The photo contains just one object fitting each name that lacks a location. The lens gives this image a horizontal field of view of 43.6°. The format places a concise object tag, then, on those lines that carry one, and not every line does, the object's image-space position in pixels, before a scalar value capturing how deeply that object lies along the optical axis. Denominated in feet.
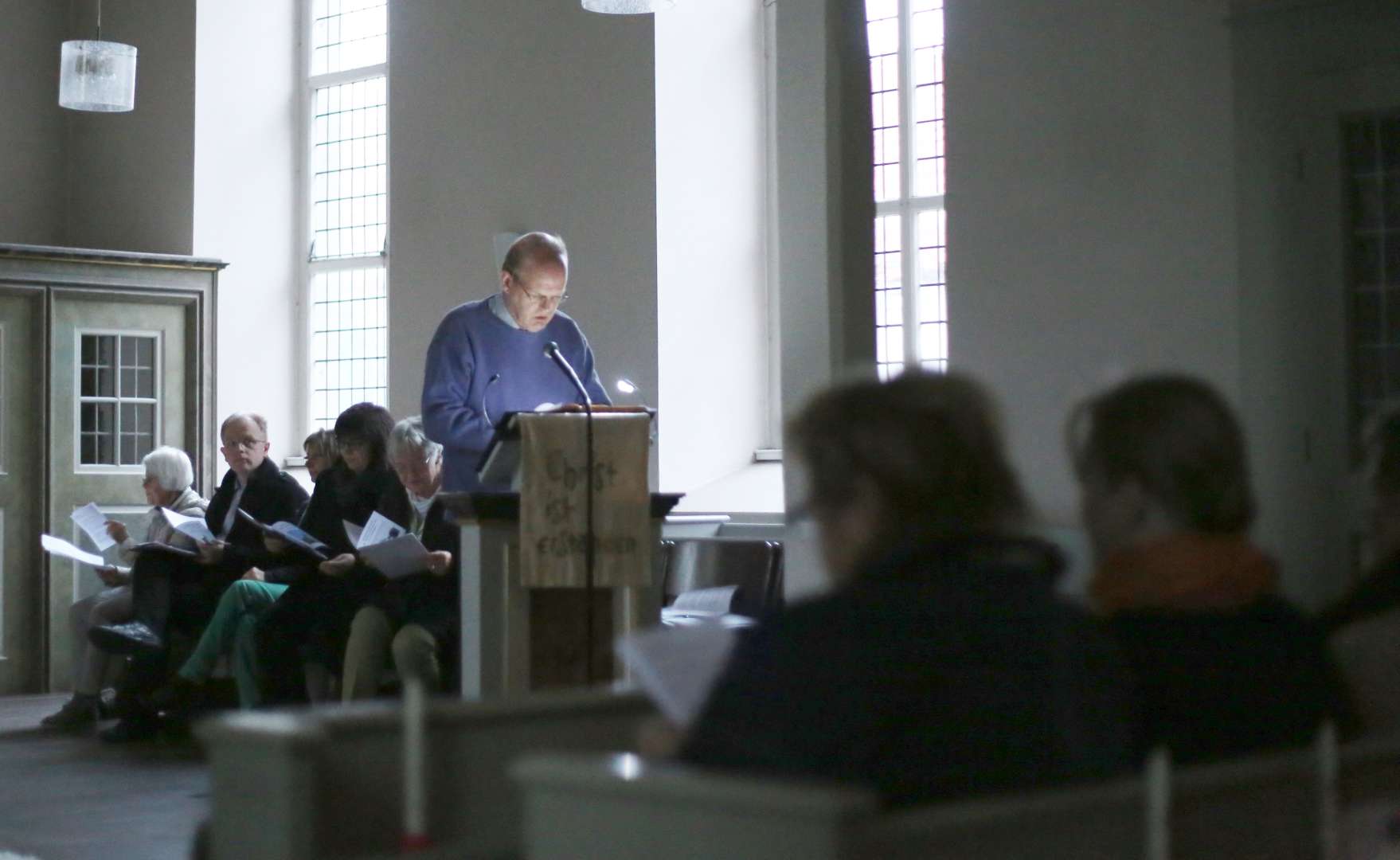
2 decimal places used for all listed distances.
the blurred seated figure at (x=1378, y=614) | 7.52
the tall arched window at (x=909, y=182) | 27.20
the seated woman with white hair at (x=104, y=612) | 25.03
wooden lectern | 15.23
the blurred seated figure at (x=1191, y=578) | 6.40
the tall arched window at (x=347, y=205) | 34.04
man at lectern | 17.04
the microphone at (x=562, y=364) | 15.22
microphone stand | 14.99
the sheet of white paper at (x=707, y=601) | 22.02
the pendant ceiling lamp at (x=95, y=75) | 29.45
